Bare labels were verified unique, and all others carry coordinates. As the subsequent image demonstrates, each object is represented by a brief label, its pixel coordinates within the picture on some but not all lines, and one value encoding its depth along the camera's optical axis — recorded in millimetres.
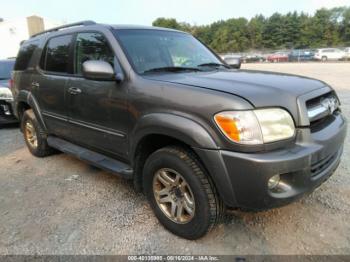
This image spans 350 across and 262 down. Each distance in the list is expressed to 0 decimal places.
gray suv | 2316
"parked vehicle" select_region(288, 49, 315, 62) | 42862
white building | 30969
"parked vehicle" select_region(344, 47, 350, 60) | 39106
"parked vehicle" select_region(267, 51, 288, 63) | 45219
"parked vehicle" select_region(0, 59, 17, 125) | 7328
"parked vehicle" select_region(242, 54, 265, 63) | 47812
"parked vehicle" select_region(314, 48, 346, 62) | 40375
